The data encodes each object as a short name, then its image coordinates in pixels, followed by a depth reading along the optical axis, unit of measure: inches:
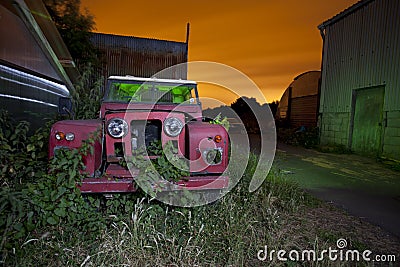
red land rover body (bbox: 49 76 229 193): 132.0
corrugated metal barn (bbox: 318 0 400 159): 336.5
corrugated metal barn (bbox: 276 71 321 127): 648.4
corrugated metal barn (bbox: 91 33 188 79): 492.4
